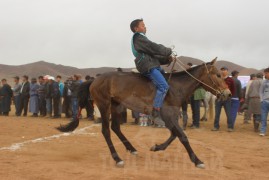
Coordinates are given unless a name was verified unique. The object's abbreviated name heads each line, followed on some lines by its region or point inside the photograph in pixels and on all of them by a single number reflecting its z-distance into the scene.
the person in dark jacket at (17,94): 20.31
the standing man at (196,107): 14.21
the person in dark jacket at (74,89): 16.98
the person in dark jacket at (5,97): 20.62
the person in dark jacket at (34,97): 19.53
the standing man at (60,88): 18.84
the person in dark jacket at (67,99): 18.36
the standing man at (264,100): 12.49
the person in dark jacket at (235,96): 13.70
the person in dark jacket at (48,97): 18.73
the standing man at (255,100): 13.92
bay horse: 7.68
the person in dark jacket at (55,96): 18.52
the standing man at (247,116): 15.93
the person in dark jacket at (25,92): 19.86
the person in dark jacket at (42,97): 19.33
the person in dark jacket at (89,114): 17.43
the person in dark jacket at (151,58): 7.50
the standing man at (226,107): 13.35
